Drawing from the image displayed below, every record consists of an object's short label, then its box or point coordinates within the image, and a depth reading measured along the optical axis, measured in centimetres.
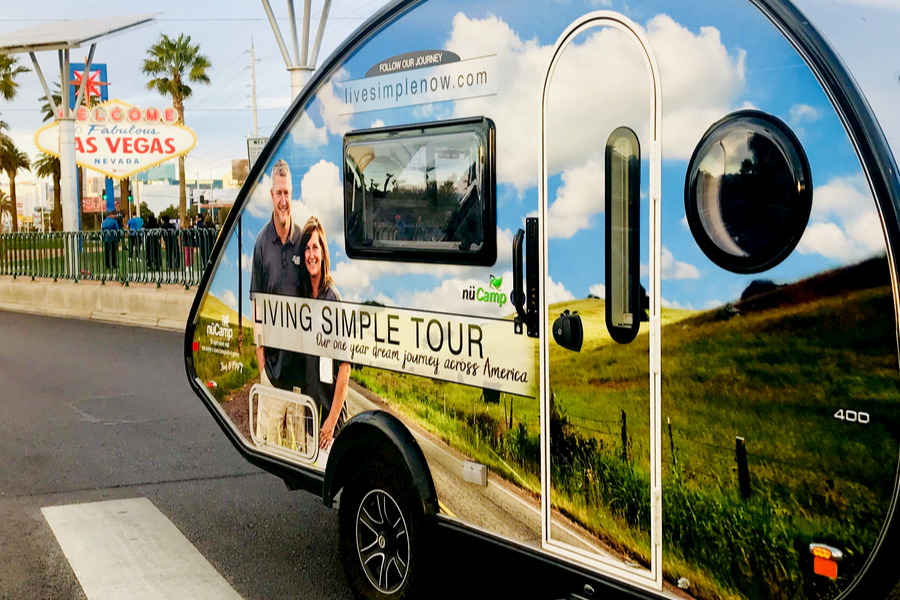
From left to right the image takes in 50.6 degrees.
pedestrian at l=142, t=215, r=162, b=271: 1781
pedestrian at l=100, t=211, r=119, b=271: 1916
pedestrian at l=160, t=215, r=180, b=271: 1744
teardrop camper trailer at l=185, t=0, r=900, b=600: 269
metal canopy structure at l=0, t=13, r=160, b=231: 2464
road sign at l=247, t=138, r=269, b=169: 1535
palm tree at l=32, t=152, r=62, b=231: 6056
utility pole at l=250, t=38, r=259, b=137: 6644
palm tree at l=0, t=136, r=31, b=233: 6819
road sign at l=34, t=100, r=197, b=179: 3331
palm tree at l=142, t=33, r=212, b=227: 5562
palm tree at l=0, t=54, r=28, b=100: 5931
